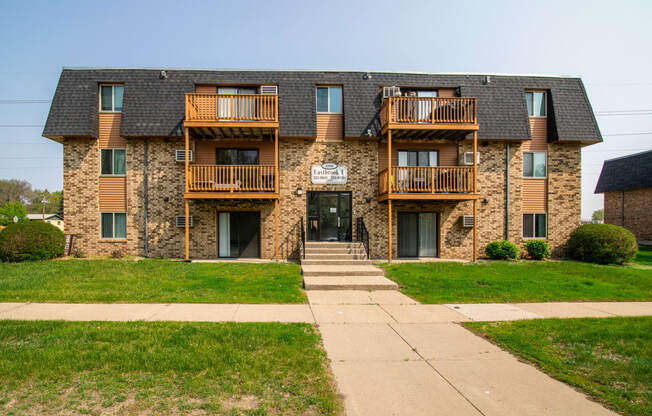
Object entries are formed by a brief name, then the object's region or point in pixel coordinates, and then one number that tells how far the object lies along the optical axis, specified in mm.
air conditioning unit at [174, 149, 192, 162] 14180
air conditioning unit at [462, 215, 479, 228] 15086
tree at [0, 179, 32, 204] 71631
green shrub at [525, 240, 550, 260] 14873
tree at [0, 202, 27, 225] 38306
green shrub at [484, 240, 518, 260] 14578
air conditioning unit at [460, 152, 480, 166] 14735
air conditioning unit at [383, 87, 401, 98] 14586
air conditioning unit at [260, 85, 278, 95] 14383
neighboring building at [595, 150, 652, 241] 26188
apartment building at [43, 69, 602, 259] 14070
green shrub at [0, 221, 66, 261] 12570
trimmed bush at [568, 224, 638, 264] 14044
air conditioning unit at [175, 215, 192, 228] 14398
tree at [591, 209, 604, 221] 104862
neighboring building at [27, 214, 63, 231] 50253
